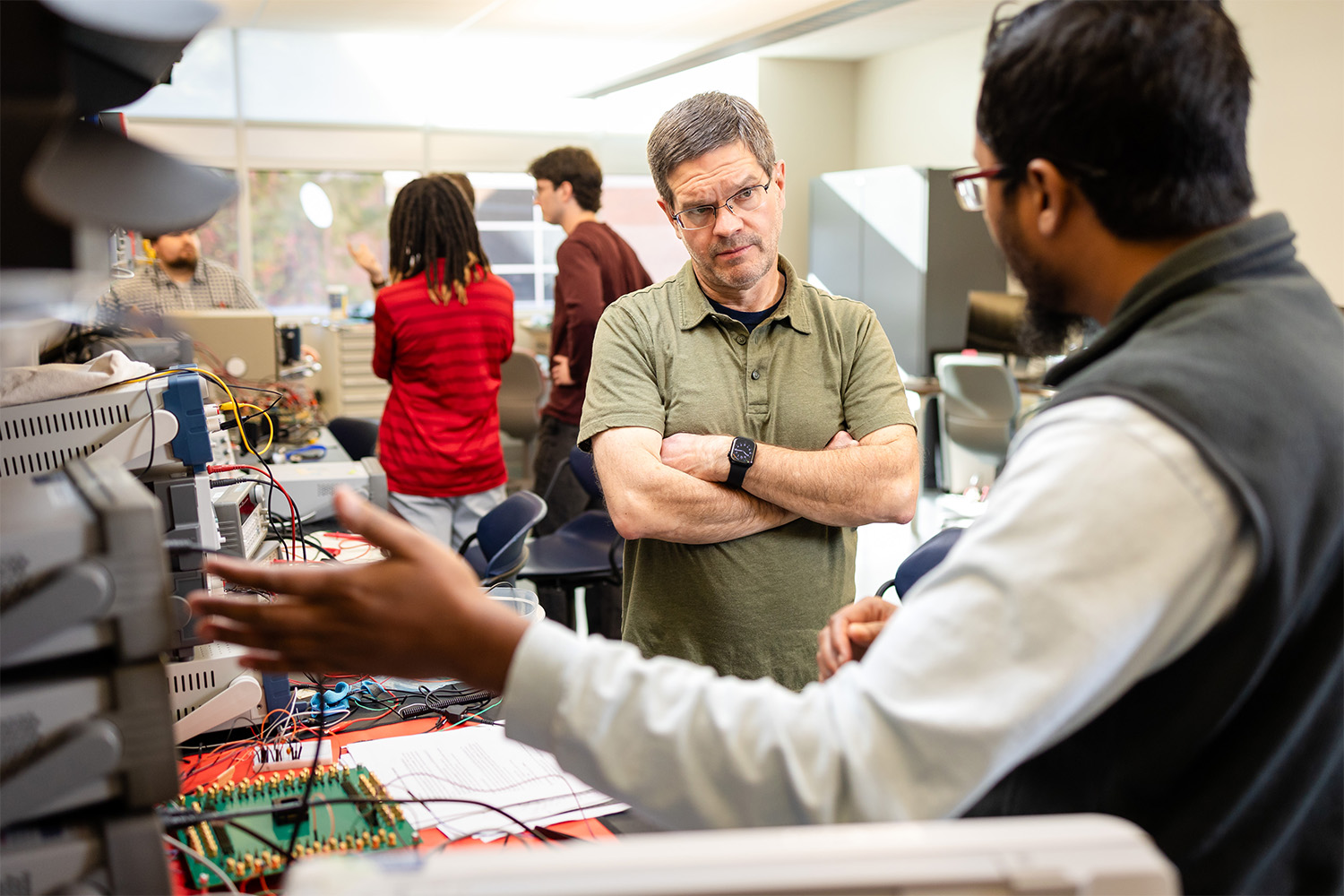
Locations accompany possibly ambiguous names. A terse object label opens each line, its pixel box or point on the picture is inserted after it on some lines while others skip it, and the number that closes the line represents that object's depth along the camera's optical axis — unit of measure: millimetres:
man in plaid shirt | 4195
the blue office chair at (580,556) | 3244
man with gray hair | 1619
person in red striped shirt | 3256
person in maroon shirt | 3709
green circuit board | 1076
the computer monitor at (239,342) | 3717
